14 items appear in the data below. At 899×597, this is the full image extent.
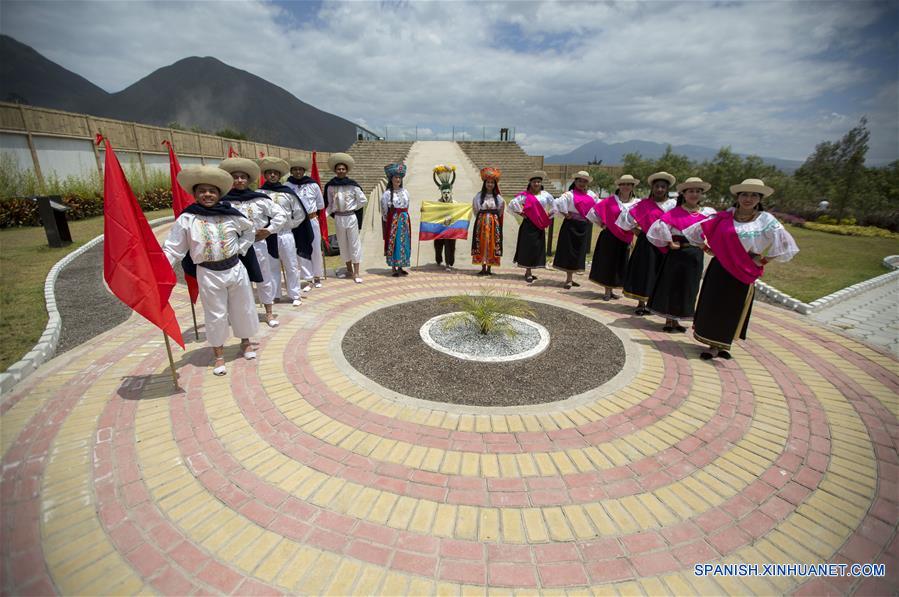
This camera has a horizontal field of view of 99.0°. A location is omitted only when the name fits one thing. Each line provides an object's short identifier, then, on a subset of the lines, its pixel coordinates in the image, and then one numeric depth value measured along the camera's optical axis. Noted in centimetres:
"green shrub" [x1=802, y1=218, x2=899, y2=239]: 1636
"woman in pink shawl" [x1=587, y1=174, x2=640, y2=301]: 668
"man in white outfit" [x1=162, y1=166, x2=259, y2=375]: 386
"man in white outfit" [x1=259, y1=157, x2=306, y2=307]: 623
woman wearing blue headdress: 790
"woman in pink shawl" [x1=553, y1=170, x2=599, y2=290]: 715
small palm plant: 502
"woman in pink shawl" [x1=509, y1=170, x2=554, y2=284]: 756
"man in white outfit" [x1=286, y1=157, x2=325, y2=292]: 682
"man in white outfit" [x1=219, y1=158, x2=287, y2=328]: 492
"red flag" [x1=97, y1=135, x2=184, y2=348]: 330
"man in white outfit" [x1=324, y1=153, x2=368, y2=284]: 724
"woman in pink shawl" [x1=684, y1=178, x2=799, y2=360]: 420
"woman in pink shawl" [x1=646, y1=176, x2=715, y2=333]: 522
